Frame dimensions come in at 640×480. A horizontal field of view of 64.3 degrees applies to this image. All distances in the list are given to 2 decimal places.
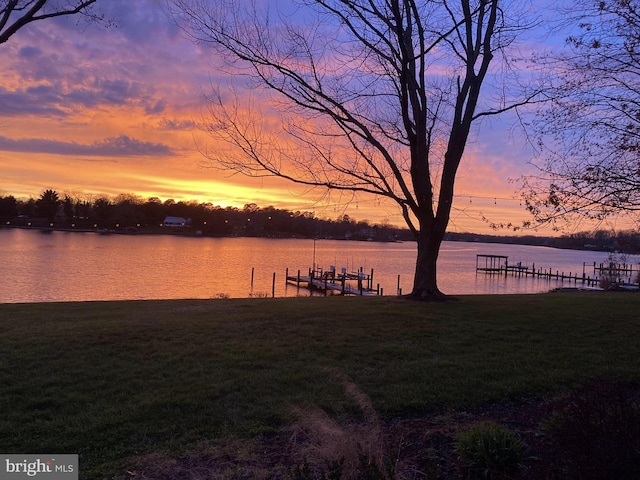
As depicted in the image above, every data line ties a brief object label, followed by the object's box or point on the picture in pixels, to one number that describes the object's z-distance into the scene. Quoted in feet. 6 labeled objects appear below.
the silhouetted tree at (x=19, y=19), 25.00
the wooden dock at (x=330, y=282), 145.59
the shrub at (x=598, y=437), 9.64
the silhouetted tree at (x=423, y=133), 42.24
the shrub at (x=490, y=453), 12.05
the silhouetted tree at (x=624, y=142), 26.21
